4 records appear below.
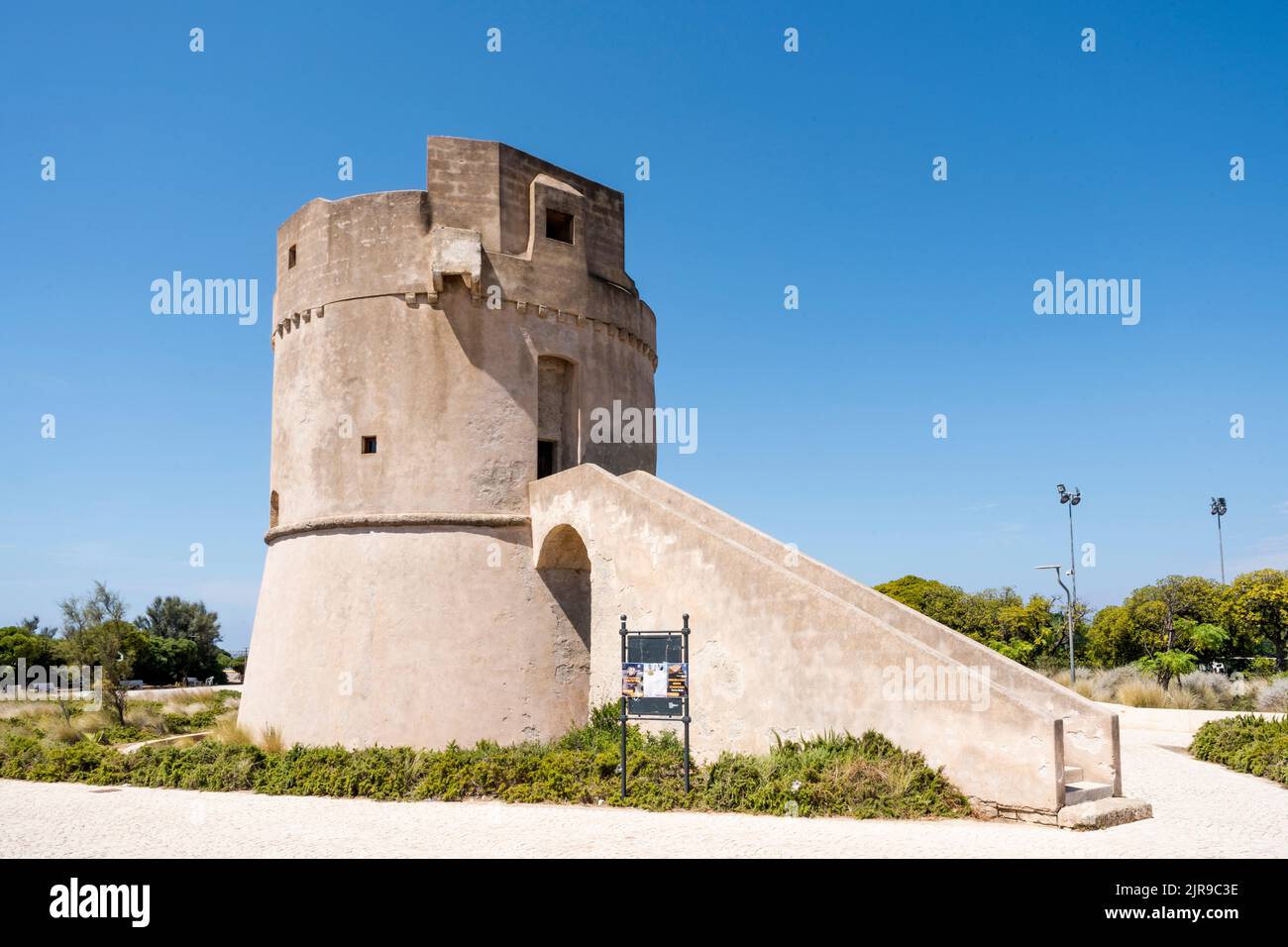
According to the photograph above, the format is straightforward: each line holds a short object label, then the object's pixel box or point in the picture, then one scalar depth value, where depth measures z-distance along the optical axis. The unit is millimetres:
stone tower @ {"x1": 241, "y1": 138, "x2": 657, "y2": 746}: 14391
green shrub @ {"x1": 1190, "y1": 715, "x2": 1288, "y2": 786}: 12312
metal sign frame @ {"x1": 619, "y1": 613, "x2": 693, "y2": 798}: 10250
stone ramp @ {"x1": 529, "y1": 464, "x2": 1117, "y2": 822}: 8992
